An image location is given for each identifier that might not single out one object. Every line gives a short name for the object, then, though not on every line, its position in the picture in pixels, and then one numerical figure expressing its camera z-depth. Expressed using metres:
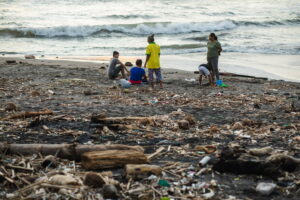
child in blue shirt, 24.78
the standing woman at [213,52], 25.58
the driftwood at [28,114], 13.83
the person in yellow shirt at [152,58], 23.62
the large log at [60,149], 9.64
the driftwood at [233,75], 30.62
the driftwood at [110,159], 9.08
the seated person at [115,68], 27.06
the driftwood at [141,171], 8.68
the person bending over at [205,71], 25.17
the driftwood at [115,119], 13.31
